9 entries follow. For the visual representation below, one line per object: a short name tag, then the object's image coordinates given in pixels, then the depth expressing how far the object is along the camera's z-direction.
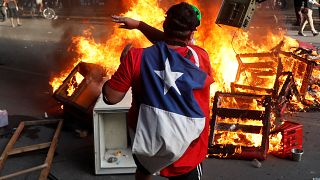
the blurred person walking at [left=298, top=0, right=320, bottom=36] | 14.86
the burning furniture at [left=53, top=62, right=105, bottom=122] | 5.70
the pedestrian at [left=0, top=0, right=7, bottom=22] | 20.11
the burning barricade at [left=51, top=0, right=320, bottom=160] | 5.11
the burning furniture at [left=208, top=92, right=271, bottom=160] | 5.02
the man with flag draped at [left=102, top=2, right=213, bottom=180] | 2.54
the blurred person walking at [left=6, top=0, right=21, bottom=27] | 19.86
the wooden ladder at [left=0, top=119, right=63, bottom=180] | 4.39
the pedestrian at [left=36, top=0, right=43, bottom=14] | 22.75
